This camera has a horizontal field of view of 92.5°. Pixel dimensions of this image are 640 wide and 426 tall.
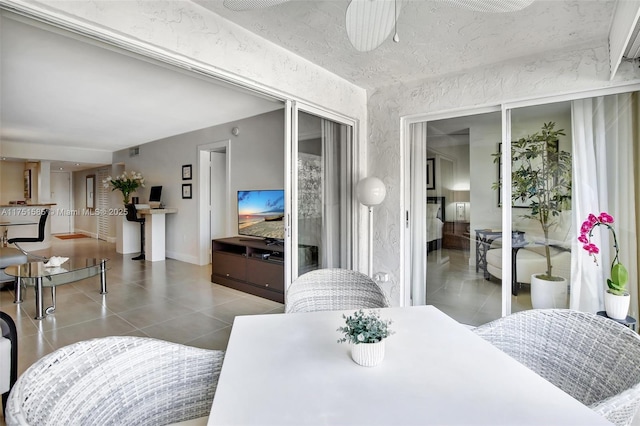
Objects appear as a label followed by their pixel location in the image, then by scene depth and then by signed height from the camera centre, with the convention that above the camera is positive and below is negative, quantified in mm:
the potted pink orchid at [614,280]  2213 -534
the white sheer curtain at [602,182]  2432 +219
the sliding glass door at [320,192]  2832 +192
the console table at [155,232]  6121 -415
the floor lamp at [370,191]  3172 +201
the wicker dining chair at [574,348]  1089 -554
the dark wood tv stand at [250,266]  3969 -761
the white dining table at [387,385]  747 -499
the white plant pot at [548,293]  2689 -754
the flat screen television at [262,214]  4387 -43
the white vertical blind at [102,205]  8836 +212
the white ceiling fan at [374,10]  1354 +942
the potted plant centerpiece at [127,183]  6703 +640
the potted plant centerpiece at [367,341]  974 -418
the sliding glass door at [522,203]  2486 +55
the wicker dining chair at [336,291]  1850 -496
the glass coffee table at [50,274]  3172 -682
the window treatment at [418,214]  3367 -44
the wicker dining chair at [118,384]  818 -532
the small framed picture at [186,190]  5980 +425
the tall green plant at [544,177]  2662 +292
